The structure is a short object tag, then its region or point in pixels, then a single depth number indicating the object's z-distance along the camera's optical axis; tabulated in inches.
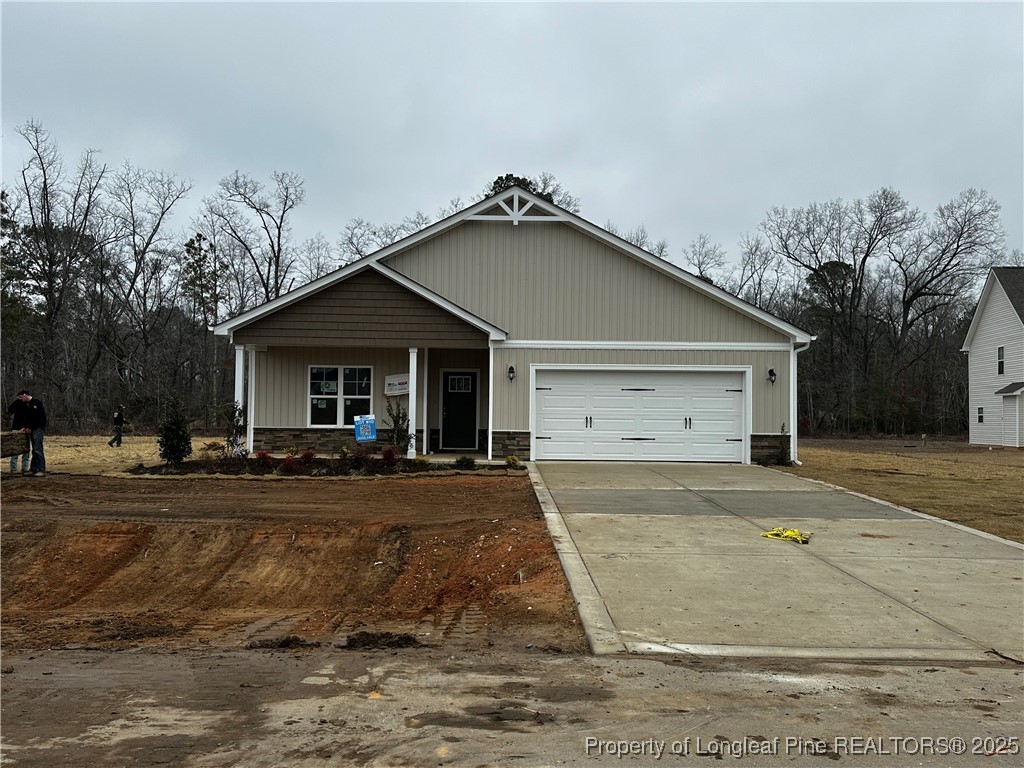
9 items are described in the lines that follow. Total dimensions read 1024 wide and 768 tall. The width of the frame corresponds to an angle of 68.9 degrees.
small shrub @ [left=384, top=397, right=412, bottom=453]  639.1
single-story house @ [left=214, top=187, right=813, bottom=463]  673.6
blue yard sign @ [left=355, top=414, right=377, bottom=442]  647.1
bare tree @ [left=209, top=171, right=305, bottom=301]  1674.5
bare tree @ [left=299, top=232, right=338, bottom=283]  1726.0
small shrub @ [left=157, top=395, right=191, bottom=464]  575.2
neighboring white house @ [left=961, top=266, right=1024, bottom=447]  1231.5
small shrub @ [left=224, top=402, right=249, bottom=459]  636.1
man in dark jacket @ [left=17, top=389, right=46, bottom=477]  542.6
